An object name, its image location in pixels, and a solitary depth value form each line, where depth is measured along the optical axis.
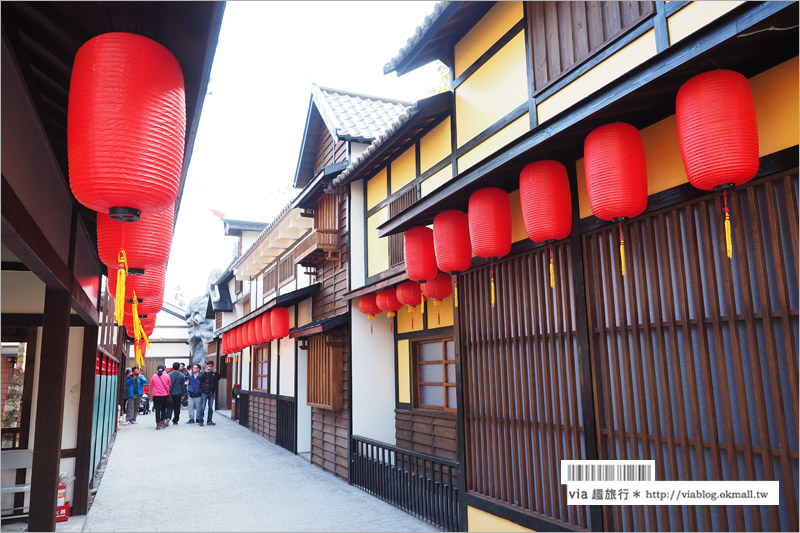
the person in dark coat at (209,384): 20.09
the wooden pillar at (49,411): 5.15
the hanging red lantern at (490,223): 5.67
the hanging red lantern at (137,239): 4.37
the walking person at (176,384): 19.12
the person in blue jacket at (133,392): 20.62
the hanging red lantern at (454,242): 6.34
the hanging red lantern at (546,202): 4.94
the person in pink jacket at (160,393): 18.56
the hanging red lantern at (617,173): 4.15
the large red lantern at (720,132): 3.42
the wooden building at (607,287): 3.60
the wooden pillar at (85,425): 8.12
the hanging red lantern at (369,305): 9.82
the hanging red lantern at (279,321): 13.93
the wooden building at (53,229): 3.10
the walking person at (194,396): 20.06
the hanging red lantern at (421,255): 7.02
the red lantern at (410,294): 8.35
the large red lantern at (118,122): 2.80
